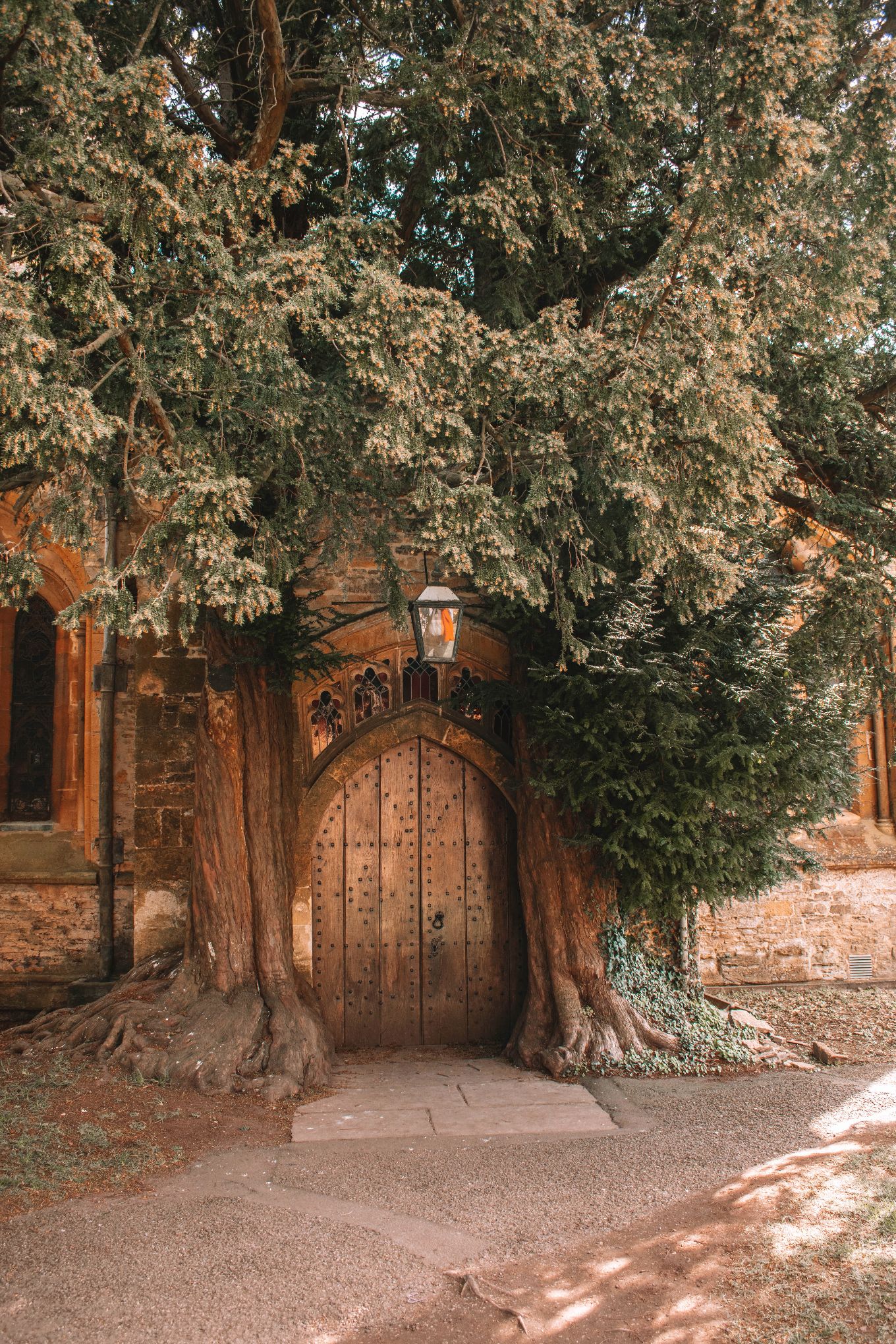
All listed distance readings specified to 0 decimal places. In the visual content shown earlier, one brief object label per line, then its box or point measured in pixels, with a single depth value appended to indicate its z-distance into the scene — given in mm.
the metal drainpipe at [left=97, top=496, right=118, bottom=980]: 8258
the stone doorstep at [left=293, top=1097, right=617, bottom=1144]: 5660
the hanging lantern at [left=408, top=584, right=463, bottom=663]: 5875
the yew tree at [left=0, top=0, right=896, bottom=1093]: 4801
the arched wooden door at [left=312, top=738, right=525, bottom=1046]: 7848
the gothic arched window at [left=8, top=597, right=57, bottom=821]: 8984
